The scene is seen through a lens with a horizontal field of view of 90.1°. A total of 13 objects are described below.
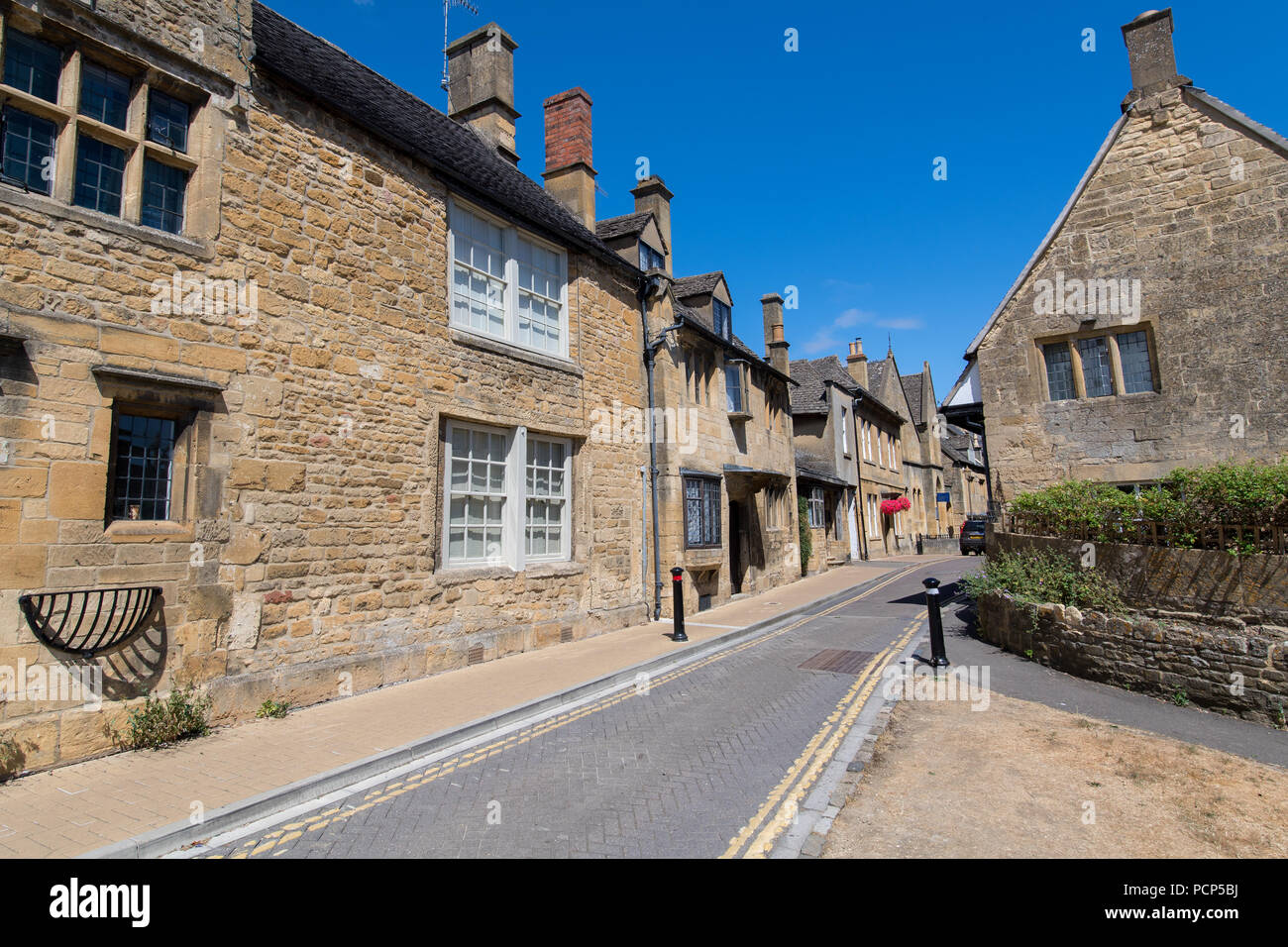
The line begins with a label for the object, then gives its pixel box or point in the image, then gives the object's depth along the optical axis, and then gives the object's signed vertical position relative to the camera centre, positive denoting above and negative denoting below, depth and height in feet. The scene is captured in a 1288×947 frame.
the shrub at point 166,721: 19.22 -5.84
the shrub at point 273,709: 22.45 -6.33
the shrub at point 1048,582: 29.58 -3.26
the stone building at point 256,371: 18.75 +5.95
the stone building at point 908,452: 115.85 +13.49
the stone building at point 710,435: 48.78 +7.83
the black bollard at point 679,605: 37.11 -4.76
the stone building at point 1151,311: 34.42 +11.92
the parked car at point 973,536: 109.70 -3.01
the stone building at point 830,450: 86.79 +10.41
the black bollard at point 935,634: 29.96 -5.35
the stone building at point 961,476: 157.58 +10.91
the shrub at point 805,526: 77.41 -0.60
